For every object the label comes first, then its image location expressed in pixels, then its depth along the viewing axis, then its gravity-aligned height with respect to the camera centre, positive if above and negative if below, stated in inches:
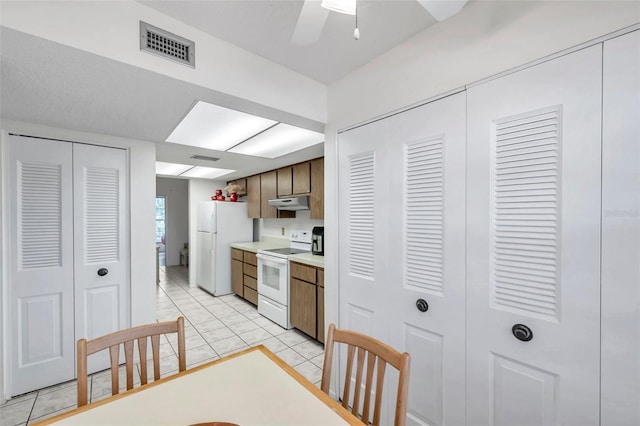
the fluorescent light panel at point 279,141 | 98.2 +27.8
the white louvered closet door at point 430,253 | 53.1 -9.0
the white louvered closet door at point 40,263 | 78.9 -16.3
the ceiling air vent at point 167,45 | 49.2 +31.8
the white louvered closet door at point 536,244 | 38.9 -5.4
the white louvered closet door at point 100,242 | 88.1 -11.0
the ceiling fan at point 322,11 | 33.5 +26.2
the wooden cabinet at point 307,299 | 111.3 -38.5
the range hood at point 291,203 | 139.1 +3.9
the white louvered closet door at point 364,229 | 66.5 -4.8
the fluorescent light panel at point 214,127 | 80.0 +28.3
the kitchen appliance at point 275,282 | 128.8 -36.5
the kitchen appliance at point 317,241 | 134.2 -15.2
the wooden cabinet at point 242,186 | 192.7 +17.5
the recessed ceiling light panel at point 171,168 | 155.6 +26.0
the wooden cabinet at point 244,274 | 157.2 -39.7
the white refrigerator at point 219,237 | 178.1 -18.6
